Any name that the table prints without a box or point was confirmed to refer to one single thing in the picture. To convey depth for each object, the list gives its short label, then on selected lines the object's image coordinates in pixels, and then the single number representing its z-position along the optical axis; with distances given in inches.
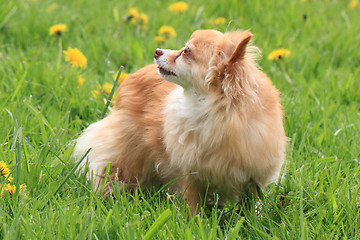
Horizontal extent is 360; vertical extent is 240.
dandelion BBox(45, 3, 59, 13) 416.1
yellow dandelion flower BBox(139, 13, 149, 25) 396.8
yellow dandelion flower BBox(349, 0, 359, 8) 457.1
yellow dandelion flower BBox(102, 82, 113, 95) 292.2
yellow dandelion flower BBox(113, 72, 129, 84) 295.8
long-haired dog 193.9
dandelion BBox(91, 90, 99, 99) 293.6
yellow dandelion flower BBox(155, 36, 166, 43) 370.9
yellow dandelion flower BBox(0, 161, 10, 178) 203.9
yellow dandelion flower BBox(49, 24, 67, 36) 342.0
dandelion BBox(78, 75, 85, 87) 304.9
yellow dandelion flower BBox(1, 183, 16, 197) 195.9
